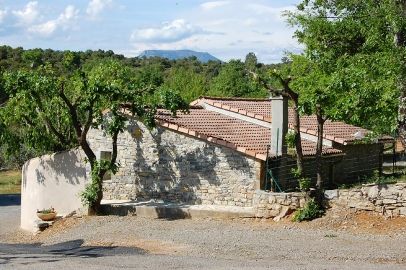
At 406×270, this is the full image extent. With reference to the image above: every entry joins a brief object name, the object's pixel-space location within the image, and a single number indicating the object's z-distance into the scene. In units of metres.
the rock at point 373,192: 16.19
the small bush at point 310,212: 16.70
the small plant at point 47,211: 21.27
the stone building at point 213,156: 18.91
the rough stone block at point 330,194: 16.85
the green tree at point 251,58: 70.46
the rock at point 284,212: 17.23
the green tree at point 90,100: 18.86
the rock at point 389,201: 15.99
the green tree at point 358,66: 16.52
